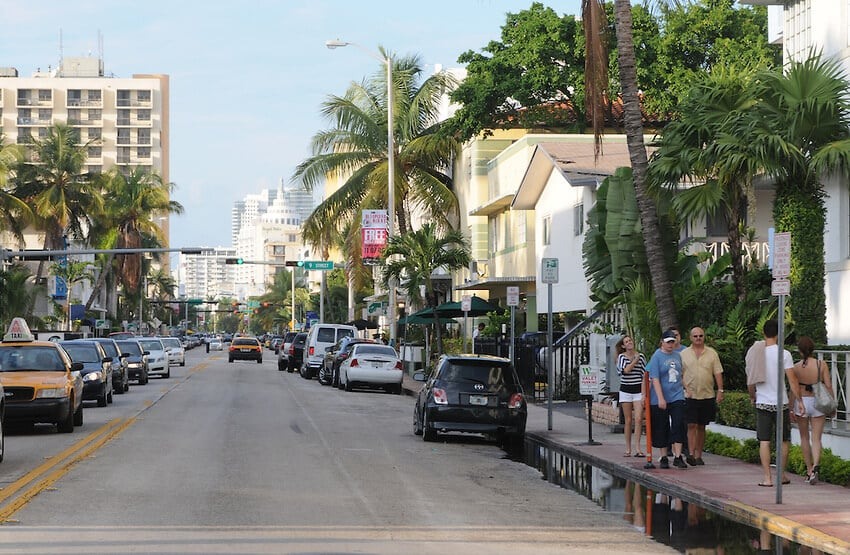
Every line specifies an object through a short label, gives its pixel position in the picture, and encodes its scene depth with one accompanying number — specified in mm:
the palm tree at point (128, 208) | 84125
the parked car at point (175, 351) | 66319
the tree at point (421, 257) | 46094
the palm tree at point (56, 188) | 73000
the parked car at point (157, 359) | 49500
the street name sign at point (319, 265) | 70438
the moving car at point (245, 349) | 75938
